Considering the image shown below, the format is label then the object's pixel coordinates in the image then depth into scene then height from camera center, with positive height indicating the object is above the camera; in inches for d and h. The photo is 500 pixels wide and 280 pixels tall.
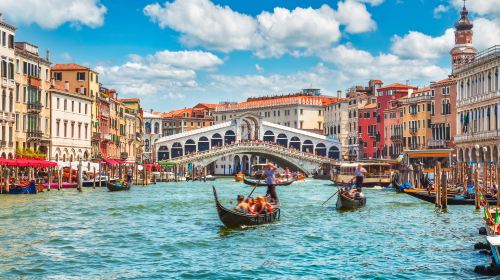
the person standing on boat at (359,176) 990.4 +9.0
